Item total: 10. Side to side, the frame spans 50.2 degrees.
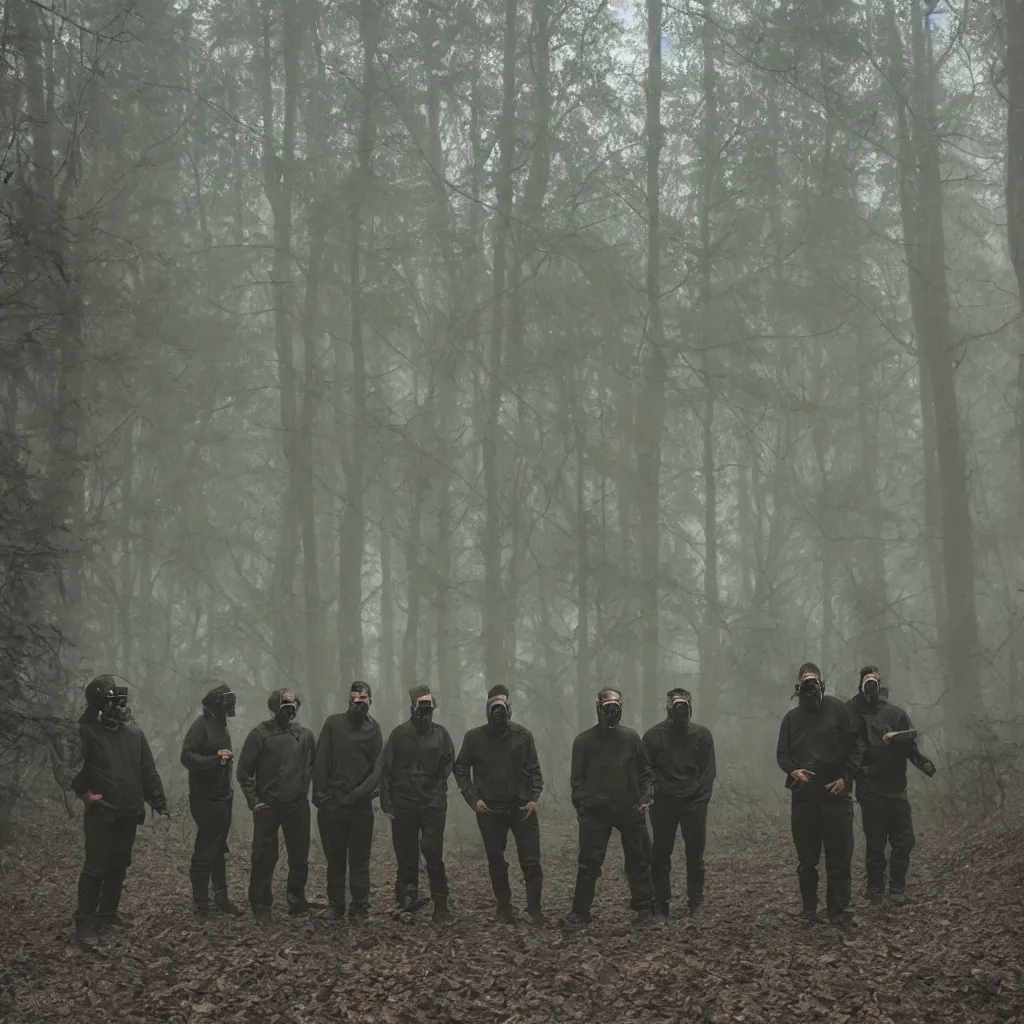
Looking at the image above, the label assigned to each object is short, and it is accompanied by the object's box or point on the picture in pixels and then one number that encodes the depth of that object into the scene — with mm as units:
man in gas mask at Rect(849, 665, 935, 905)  10344
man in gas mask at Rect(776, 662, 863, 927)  9828
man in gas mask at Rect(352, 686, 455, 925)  10320
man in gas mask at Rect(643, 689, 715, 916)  10219
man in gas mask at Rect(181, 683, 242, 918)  10547
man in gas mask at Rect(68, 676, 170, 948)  9531
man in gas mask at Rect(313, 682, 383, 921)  10367
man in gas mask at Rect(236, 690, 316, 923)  10422
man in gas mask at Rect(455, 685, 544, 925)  10219
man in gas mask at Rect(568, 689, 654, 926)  10023
